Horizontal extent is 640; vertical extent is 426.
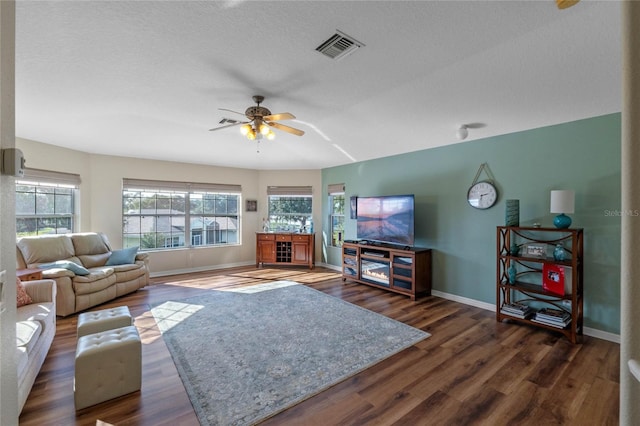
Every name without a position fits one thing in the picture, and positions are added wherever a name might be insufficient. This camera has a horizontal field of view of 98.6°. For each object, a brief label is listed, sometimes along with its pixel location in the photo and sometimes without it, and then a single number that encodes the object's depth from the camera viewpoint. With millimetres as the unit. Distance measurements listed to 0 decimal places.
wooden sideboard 6562
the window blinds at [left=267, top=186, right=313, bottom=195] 6902
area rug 2084
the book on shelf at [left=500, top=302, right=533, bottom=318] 3338
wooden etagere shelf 2984
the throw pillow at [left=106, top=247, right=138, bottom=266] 4602
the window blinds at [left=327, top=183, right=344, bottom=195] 6340
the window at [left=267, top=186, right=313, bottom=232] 6930
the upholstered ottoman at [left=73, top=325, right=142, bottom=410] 1952
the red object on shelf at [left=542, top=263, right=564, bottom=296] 3104
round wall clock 3873
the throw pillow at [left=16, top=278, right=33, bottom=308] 2697
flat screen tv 4598
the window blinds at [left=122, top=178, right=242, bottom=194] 5527
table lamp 2941
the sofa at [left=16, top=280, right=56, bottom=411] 1922
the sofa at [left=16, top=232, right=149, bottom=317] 3578
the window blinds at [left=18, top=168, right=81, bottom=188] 4145
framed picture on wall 6945
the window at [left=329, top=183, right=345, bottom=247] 6488
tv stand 4391
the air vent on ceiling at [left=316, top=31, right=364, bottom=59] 2008
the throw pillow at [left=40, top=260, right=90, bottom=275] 3707
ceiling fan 2861
